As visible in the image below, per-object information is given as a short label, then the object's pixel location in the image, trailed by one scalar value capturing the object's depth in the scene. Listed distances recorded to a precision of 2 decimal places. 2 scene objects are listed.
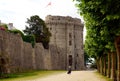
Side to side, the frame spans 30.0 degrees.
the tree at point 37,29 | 53.37
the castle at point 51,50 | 29.22
